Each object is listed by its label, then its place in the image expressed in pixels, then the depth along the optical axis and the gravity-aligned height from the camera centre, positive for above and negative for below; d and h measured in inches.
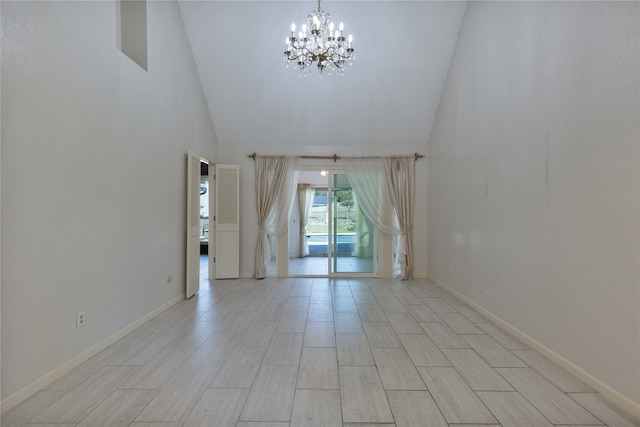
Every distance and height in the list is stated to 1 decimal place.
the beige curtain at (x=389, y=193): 239.0 +15.3
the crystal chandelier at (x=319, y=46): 135.9 +71.3
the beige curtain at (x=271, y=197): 238.7 +11.9
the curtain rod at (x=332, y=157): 239.8 +41.7
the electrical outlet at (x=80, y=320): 102.5 -33.7
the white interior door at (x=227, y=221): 235.0 -5.6
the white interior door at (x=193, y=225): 182.2 -6.9
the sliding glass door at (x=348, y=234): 247.6 -15.3
